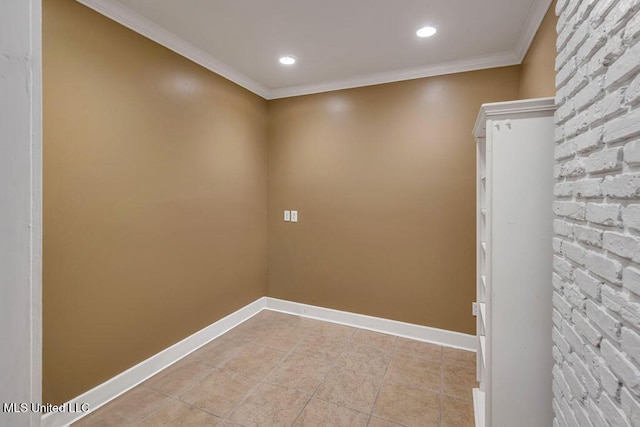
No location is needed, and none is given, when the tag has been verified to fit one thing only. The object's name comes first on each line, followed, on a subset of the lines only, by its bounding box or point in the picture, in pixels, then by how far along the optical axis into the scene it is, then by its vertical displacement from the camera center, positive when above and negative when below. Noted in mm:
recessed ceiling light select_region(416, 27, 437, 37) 2197 +1334
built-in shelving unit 1368 -236
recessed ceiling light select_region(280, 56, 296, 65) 2665 +1357
